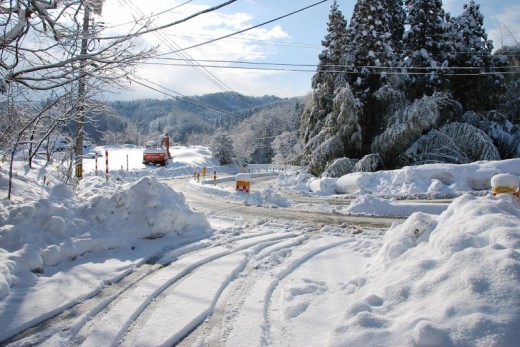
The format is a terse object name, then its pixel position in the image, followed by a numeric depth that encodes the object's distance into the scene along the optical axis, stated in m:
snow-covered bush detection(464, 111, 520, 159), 21.02
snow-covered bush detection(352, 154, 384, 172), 21.41
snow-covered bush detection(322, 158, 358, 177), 22.09
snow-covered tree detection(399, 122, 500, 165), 20.09
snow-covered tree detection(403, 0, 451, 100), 23.03
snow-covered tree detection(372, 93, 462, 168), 20.66
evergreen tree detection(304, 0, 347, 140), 26.16
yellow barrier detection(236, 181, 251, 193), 17.89
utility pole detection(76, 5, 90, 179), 5.82
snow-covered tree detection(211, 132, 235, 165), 46.03
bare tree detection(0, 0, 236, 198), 5.27
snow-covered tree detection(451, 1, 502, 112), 22.77
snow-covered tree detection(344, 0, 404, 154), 23.55
